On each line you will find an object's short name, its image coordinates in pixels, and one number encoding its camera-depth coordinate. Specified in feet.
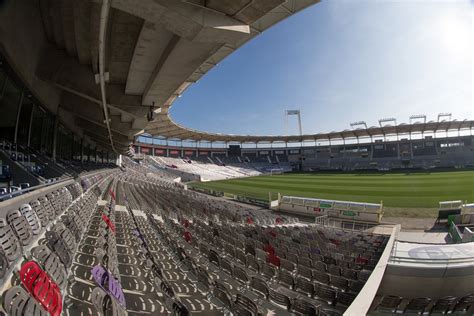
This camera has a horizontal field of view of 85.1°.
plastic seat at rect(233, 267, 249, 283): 17.43
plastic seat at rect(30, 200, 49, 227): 16.81
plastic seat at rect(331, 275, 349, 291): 19.02
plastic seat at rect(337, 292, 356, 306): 17.01
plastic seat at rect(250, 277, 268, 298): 15.87
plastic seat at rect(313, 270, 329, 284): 19.67
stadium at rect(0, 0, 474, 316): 13.26
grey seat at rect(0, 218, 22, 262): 10.89
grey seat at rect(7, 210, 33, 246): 13.12
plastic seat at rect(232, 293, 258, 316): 11.97
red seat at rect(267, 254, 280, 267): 21.80
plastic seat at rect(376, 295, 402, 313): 23.16
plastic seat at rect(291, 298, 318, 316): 13.66
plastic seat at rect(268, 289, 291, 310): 14.83
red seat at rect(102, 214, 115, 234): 21.94
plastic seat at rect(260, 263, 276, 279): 19.98
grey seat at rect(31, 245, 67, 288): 10.94
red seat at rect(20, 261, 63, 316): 8.99
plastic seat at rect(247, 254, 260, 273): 20.54
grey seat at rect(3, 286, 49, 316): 7.36
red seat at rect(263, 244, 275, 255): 24.38
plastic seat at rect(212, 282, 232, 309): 13.41
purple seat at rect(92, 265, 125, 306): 10.24
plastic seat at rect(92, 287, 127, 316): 8.79
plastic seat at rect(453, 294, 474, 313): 23.01
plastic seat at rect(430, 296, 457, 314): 23.12
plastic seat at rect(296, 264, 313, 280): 20.34
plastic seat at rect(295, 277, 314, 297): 17.62
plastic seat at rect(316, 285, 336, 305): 16.96
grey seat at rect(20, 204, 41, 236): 14.97
